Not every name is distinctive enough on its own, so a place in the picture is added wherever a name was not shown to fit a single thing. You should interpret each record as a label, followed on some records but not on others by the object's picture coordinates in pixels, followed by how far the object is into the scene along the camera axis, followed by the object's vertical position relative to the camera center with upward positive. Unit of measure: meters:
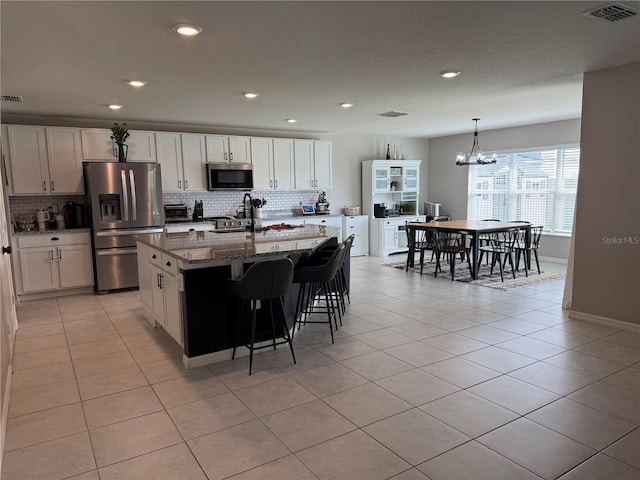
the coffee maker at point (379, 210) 8.93 -0.41
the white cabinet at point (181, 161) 6.60 +0.49
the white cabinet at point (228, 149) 7.00 +0.71
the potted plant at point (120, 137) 5.99 +0.78
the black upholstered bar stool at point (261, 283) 3.22 -0.68
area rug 6.20 -1.35
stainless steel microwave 6.97 +0.26
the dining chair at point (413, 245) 7.15 -0.92
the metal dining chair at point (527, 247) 6.76 -0.92
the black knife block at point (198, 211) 7.07 -0.29
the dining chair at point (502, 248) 6.54 -0.93
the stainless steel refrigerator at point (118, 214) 5.81 -0.27
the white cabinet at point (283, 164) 7.70 +0.48
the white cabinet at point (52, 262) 5.56 -0.87
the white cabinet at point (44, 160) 5.62 +0.46
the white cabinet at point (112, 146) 6.04 +0.69
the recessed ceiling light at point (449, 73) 4.05 +1.08
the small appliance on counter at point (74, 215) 6.10 -0.28
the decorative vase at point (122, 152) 6.07 +0.58
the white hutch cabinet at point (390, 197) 8.83 -0.15
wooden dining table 6.48 -0.60
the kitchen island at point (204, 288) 3.37 -0.76
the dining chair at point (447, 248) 6.56 -0.90
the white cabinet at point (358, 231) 8.62 -0.80
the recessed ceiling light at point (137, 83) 4.18 +1.06
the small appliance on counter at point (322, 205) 8.49 -0.27
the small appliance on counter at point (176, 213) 6.75 -0.31
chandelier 6.99 +0.48
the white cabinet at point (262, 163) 7.46 +0.49
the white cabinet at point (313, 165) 7.96 +0.48
